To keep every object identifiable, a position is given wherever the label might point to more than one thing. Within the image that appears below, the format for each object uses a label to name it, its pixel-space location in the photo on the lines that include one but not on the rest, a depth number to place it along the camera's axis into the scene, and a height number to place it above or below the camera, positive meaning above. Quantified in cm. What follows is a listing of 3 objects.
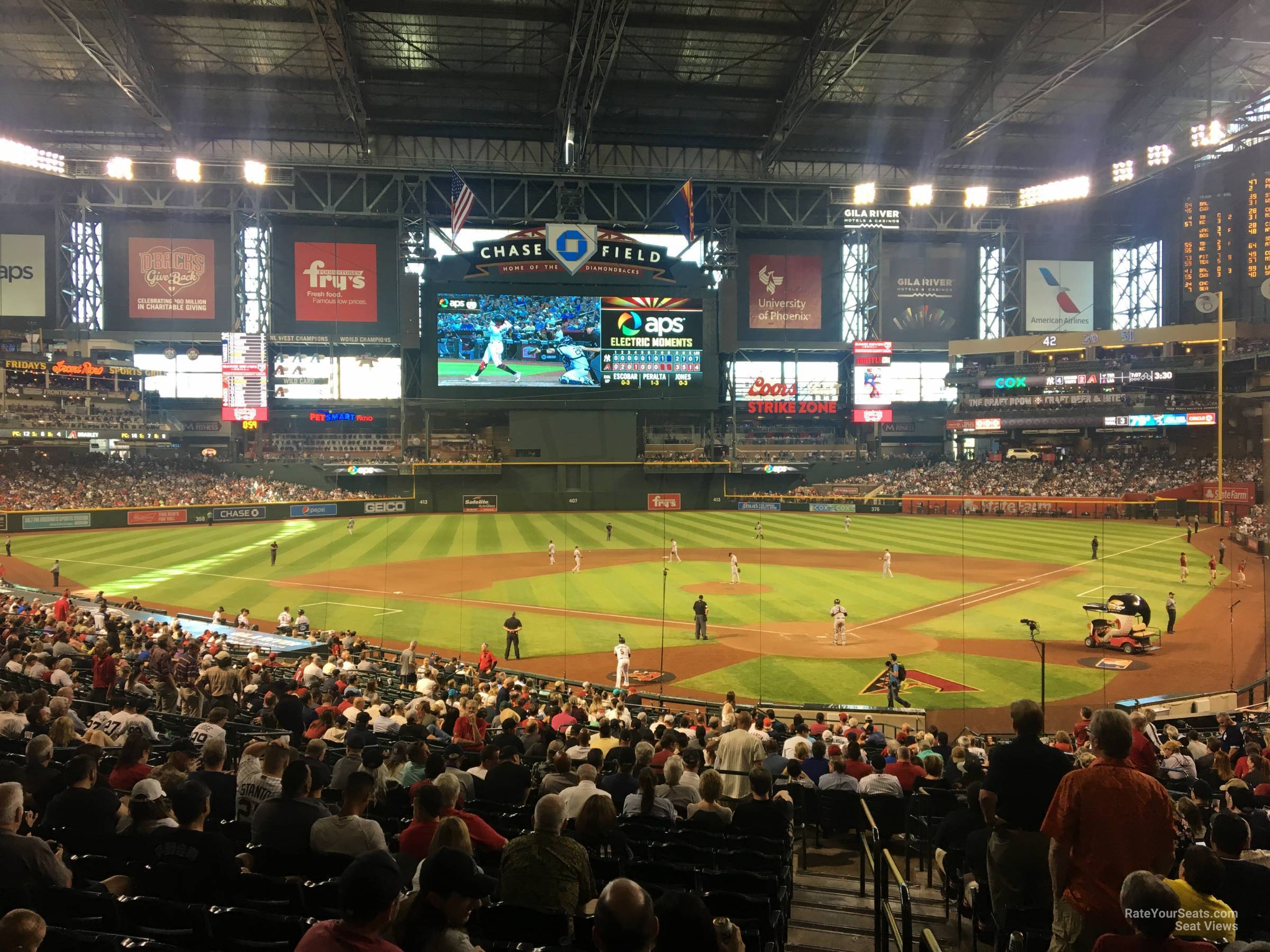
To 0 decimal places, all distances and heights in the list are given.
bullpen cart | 2458 -564
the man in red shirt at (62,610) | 2219 -446
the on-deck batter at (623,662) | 2081 -552
